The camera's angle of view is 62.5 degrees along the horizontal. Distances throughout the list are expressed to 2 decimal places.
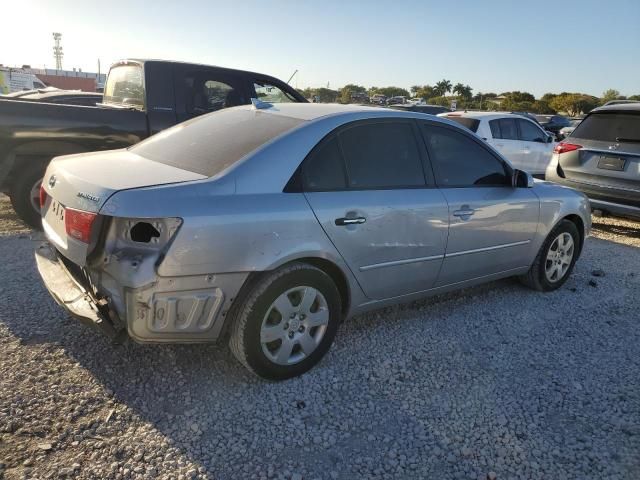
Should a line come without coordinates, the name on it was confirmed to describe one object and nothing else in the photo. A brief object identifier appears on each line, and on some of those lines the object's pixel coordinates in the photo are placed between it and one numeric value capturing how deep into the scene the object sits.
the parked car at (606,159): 6.61
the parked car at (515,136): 10.00
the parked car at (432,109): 16.50
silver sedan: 2.63
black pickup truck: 5.44
